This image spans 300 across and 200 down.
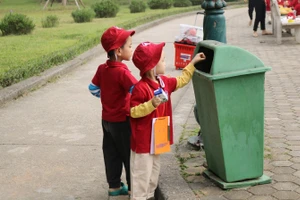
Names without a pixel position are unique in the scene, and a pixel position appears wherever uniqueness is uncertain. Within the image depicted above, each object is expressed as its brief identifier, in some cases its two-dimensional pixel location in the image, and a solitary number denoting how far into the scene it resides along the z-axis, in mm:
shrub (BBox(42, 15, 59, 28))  20156
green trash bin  4079
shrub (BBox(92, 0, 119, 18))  24344
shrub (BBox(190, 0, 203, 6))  33944
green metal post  5129
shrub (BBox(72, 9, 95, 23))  22203
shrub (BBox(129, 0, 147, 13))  27547
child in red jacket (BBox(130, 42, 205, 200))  3947
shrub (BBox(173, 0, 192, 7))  32250
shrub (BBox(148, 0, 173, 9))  30111
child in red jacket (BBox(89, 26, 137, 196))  4238
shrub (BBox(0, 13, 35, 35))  17578
